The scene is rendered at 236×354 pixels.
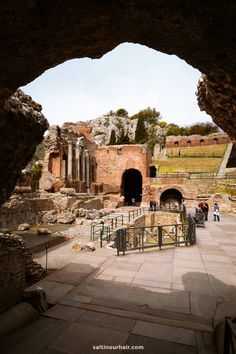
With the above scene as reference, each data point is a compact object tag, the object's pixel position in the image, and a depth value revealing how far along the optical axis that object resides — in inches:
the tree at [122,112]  3112.7
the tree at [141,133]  2403.7
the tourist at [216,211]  741.9
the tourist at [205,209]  770.3
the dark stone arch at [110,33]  103.3
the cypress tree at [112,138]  2197.1
